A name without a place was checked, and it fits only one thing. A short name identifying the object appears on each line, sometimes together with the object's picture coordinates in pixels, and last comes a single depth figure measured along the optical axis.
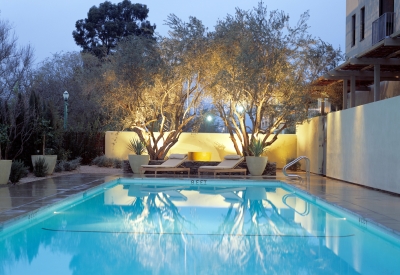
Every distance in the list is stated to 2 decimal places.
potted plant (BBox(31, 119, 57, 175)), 15.72
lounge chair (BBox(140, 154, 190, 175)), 16.88
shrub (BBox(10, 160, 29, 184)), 12.78
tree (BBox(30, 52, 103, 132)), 28.75
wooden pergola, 13.89
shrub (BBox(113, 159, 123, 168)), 20.30
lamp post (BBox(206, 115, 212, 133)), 28.93
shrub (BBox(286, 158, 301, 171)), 20.27
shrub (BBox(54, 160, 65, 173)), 17.48
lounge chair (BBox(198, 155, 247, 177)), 16.56
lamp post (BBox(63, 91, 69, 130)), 21.03
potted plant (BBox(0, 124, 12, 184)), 12.09
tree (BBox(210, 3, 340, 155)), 16.66
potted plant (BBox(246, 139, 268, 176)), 17.05
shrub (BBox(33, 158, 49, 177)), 15.18
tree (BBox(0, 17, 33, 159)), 13.77
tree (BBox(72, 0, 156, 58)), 38.58
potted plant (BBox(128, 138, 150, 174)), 17.77
